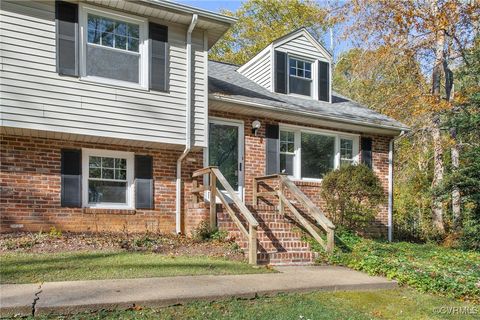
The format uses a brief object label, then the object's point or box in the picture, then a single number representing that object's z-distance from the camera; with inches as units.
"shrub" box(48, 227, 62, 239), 270.3
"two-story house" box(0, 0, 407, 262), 269.9
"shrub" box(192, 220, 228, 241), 293.5
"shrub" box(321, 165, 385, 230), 346.0
